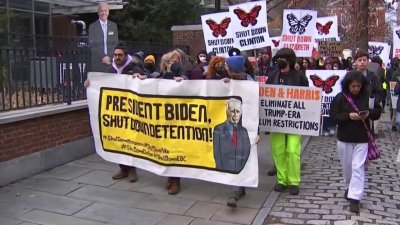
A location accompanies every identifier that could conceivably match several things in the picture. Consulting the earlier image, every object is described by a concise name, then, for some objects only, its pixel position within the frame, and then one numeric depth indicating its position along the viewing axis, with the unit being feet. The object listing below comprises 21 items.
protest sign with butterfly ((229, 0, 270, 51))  30.60
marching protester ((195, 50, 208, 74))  35.01
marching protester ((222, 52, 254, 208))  20.17
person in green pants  21.24
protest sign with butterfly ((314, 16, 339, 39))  45.07
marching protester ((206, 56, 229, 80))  20.95
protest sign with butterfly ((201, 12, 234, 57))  31.40
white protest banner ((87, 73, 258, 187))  19.04
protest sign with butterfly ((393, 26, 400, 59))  39.43
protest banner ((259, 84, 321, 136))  21.01
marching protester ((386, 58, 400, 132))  36.30
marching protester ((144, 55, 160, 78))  25.14
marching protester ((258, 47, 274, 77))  38.63
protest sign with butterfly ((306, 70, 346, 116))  32.89
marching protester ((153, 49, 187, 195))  21.47
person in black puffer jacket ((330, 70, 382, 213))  18.75
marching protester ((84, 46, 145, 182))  23.20
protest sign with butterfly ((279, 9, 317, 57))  35.76
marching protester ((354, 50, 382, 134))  22.11
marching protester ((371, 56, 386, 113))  40.57
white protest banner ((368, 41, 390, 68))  61.41
